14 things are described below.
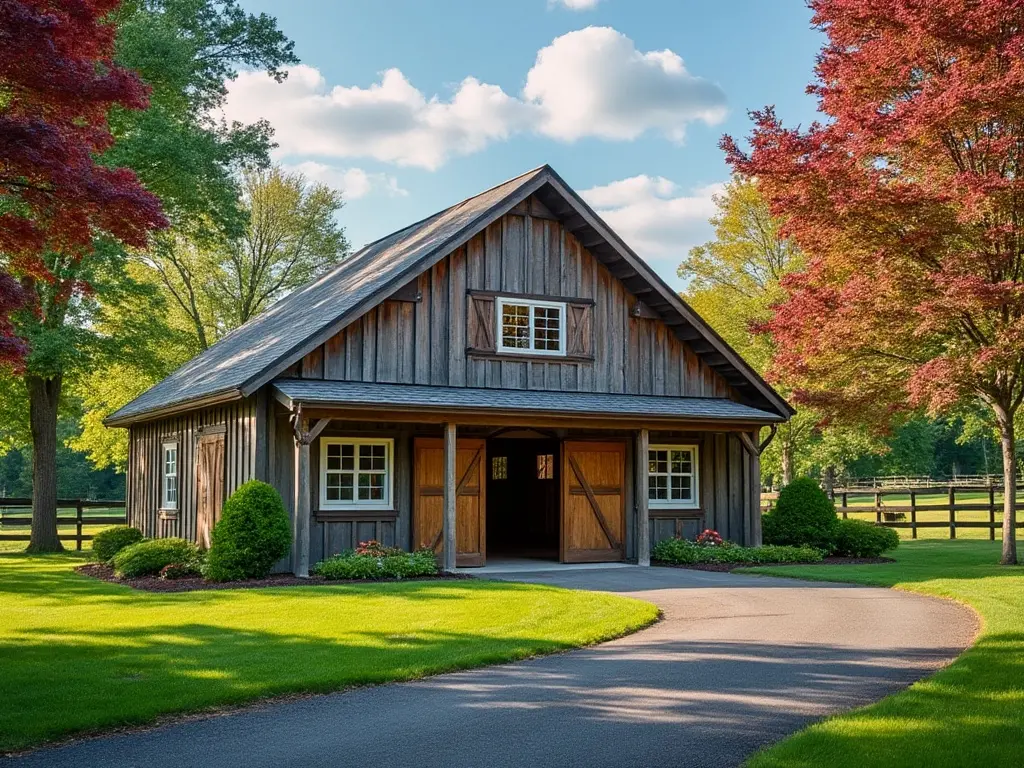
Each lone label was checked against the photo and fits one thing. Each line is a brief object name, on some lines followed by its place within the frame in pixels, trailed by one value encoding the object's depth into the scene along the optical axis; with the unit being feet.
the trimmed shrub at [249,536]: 53.21
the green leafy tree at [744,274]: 108.06
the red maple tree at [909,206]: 55.26
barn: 58.59
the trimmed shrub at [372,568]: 54.75
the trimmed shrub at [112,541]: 72.79
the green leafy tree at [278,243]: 141.49
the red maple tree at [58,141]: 35.17
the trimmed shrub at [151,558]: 59.52
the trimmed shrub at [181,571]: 57.26
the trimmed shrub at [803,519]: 69.72
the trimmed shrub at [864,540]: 67.92
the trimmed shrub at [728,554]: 65.16
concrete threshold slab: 60.34
